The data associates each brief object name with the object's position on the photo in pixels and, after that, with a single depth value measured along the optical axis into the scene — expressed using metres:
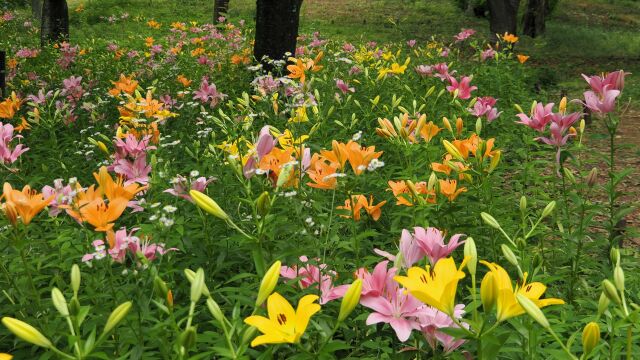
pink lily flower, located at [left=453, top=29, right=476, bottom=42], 5.91
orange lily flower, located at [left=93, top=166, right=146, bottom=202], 1.49
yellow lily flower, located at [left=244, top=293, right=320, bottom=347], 1.03
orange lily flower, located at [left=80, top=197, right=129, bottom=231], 1.38
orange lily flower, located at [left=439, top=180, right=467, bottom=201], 2.17
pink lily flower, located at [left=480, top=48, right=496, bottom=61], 5.59
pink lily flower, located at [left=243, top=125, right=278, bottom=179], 1.64
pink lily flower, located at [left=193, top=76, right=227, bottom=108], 3.79
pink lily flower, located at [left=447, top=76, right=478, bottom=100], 3.51
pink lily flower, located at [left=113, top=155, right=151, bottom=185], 1.88
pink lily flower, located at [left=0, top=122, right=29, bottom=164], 1.97
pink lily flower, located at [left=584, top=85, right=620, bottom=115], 2.04
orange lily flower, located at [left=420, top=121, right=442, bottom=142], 2.62
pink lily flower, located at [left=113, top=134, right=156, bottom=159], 1.95
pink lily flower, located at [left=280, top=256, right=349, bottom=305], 1.46
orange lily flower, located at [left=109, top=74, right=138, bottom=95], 3.37
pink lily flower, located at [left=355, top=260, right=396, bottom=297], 1.18
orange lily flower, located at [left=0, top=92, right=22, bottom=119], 3.02
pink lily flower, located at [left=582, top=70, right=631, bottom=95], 2.06
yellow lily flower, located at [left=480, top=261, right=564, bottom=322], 1.03
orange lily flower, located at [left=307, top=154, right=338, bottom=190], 1.73
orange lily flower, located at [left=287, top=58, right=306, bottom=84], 3.26
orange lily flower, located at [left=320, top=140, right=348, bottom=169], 1.71
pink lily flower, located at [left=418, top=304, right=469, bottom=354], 1.10
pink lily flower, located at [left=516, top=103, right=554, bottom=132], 2.29
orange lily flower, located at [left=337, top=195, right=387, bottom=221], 1.79
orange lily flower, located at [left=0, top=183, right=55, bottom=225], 1.36
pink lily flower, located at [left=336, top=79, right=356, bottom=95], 3.76
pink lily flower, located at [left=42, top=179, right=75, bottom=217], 1.41
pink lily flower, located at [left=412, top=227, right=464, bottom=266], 1.26
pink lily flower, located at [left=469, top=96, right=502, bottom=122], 3.16
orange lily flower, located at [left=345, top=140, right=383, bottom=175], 1.70
